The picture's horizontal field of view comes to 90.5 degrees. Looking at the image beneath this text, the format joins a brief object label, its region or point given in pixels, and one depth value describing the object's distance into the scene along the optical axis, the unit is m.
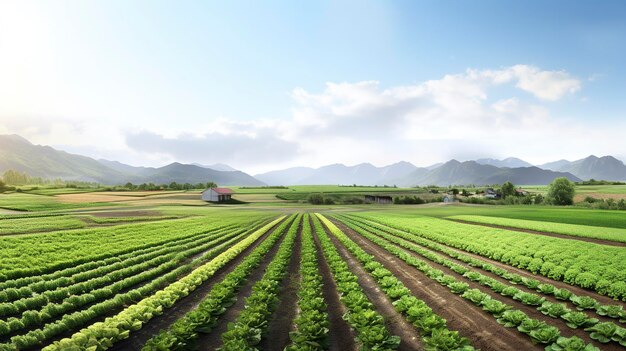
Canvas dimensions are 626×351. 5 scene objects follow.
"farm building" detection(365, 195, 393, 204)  151.50
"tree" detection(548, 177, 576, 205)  106.75
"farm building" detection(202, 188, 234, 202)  122.00
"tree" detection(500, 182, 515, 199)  156.12
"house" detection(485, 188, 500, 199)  160.43
